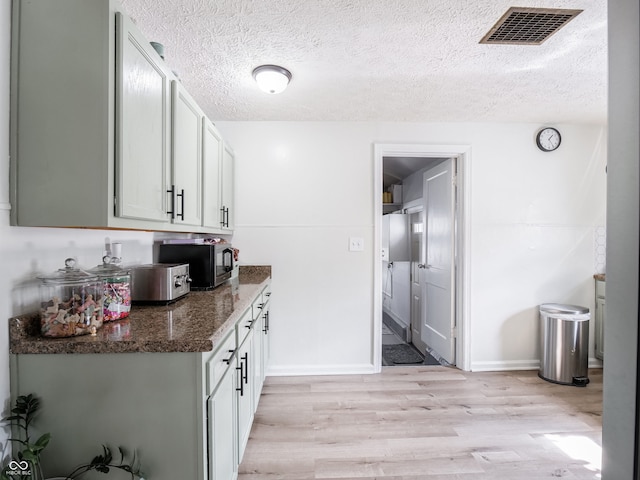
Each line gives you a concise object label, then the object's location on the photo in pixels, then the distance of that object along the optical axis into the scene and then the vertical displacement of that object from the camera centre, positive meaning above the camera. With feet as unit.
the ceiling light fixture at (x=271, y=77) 6.42 +3.40
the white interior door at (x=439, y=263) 10.02 -0.74
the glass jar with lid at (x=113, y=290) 4.32 -0.74
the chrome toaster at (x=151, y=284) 5.32 -0.79
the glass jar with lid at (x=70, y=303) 3.57 -0.78
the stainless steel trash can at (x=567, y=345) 8.74 -2.95
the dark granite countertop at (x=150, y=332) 3.45 -1.16
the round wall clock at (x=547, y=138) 9.59 +3.22
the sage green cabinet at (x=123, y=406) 3.45 -1.89
